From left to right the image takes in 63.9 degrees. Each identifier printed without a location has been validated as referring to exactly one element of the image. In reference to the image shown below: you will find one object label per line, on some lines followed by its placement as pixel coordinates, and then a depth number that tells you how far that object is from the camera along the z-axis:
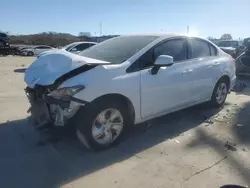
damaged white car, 2.62
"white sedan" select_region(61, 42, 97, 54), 10.75
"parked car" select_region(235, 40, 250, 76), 7.05
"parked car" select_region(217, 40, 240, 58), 13.89
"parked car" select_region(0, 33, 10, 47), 22.51
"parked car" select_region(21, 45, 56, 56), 22.34
